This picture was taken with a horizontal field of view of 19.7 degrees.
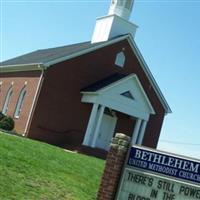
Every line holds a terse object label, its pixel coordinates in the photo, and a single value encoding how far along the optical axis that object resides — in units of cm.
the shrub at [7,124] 3716
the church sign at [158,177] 1078
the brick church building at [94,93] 3675
